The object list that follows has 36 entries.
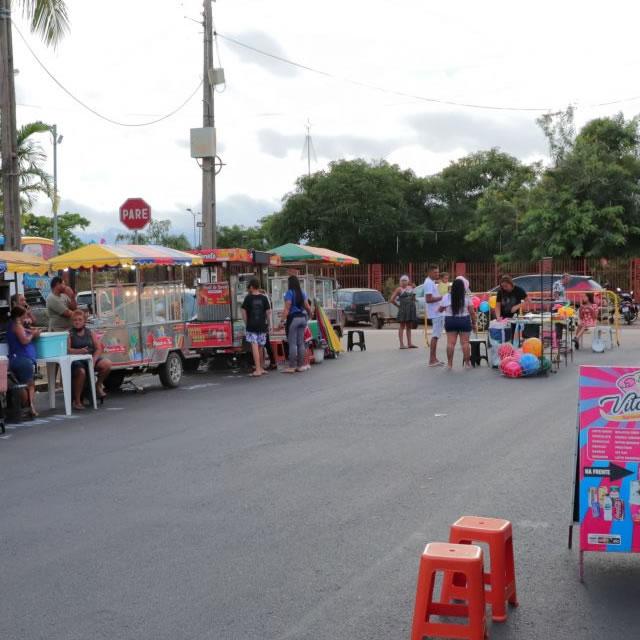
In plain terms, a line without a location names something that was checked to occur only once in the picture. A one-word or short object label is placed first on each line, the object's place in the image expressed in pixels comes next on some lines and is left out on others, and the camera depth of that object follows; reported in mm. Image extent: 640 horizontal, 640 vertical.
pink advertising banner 5480
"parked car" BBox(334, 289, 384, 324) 34562
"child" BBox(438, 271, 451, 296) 21531
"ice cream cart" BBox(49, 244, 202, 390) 14898
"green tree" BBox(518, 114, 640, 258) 37688
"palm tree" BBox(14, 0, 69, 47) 15859
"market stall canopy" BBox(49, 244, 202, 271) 14797
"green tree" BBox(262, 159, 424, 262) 47438
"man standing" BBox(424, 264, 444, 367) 18788
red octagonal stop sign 18672
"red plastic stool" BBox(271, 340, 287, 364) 20078
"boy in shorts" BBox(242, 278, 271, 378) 17641
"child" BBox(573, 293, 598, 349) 20922
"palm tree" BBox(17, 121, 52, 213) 28484
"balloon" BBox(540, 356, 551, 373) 16062
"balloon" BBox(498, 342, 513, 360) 16448
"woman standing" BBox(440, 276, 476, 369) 17031
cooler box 13273
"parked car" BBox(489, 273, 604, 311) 28016
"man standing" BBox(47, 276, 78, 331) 14680
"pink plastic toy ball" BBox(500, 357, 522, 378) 15828
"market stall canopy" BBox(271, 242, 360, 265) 22375
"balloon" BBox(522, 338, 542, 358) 16269
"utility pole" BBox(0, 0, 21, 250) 15438
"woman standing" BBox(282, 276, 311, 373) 18016
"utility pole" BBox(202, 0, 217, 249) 23250
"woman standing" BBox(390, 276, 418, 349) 21938
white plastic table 13180
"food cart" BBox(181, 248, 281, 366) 18359
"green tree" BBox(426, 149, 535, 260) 50781
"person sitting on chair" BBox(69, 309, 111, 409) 13742
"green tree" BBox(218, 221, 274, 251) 83500
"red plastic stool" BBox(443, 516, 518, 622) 4965
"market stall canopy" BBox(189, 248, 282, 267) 18672
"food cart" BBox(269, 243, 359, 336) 21016
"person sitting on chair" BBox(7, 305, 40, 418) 12852
